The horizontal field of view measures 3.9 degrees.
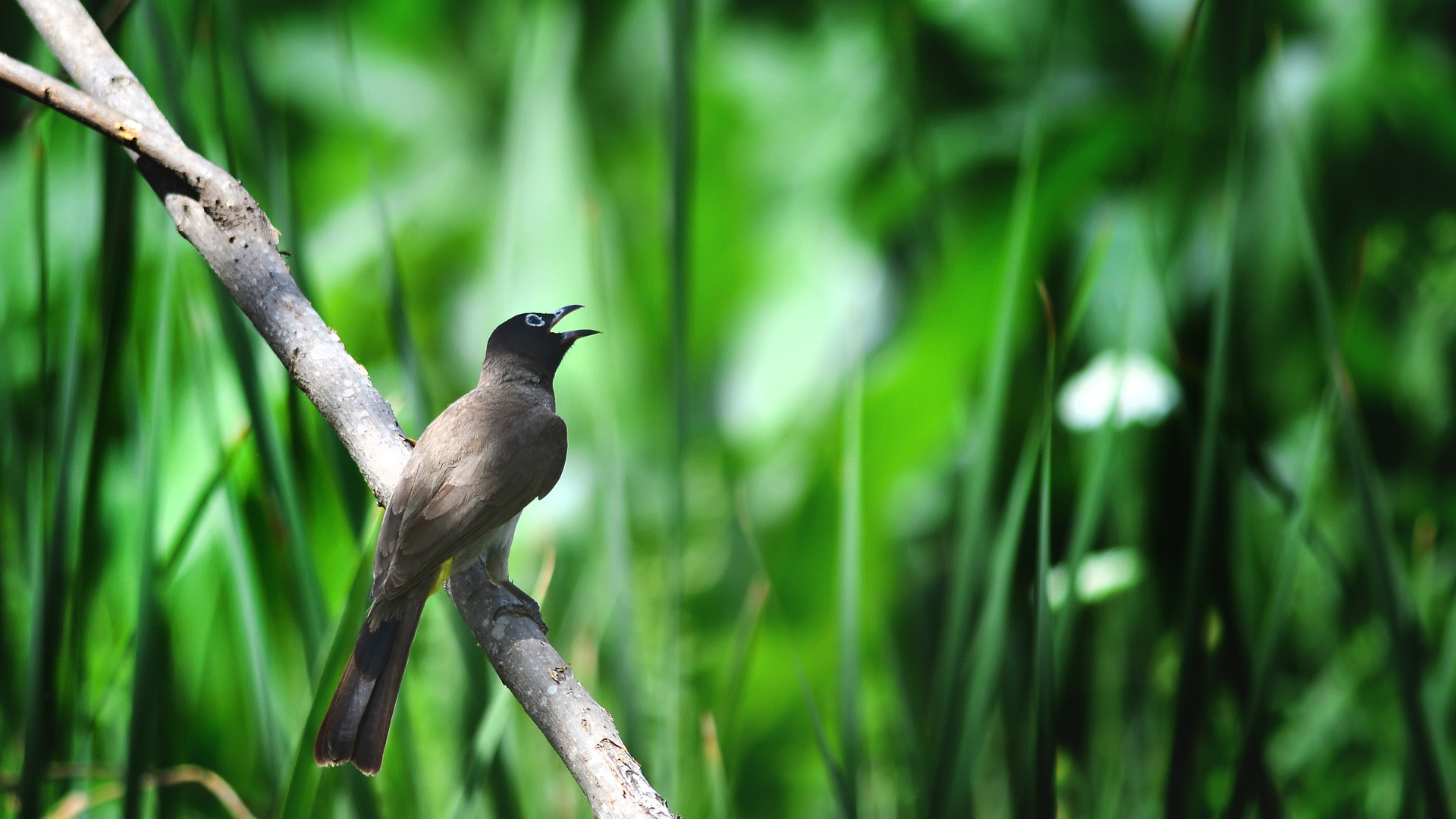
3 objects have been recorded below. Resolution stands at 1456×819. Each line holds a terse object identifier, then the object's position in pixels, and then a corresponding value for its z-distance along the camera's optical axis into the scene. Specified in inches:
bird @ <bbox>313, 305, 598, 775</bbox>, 276.7
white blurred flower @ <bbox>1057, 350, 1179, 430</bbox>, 362.0
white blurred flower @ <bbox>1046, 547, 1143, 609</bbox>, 337.6
